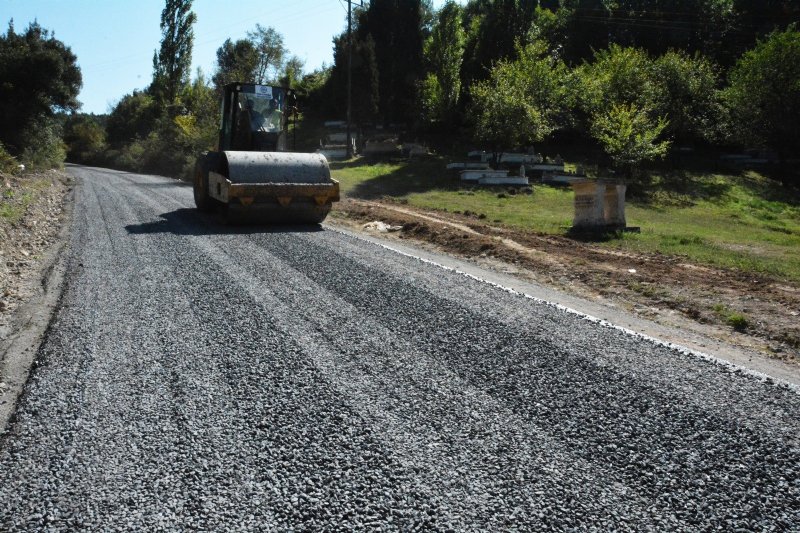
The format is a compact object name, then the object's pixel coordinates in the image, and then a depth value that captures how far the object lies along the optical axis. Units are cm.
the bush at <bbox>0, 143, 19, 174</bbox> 2106
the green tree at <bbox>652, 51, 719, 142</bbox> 3653
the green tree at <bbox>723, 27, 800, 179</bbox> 3412
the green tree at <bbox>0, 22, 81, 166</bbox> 2755
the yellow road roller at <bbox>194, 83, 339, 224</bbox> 1270
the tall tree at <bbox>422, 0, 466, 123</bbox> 3938
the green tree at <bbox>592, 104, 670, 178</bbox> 2833
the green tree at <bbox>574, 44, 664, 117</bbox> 3412
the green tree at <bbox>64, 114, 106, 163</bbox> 6250
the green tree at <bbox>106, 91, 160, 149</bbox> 6059
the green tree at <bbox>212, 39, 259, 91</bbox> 5041
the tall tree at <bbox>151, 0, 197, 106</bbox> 5825
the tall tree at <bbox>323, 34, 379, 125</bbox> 4288
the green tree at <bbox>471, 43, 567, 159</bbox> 2940
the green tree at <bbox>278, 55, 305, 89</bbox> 6118
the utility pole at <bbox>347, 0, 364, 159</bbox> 3322
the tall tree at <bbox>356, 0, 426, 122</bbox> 4791
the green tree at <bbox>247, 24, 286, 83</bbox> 7119
